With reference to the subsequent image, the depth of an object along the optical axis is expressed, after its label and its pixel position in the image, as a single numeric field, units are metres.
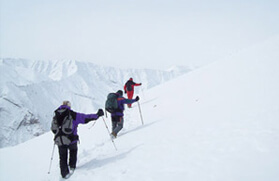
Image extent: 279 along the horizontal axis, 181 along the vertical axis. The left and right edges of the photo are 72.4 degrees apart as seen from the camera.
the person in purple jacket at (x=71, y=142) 5.32
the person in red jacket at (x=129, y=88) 15.09
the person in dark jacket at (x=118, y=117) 8.23
